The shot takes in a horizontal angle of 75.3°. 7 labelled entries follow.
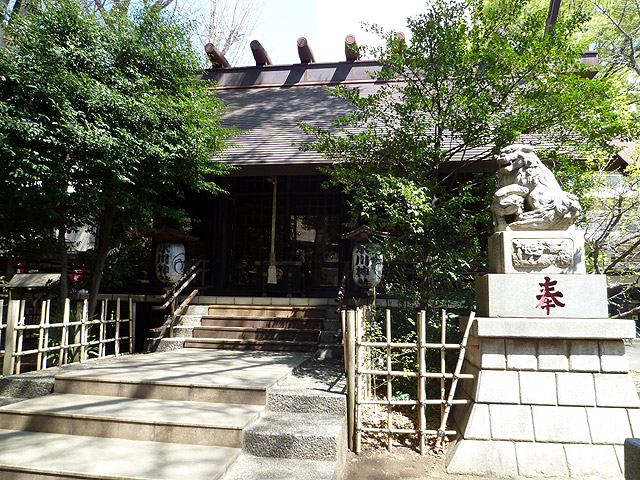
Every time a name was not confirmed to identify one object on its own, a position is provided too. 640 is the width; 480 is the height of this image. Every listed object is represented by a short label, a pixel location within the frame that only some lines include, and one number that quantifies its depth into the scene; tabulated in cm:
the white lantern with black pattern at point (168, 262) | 788
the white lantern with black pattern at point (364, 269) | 681
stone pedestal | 395
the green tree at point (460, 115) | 521
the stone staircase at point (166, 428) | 333
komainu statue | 425
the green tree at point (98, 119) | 561
